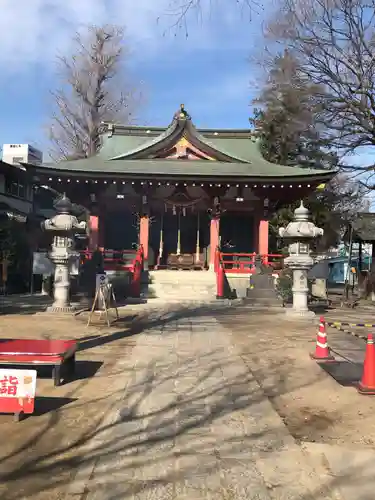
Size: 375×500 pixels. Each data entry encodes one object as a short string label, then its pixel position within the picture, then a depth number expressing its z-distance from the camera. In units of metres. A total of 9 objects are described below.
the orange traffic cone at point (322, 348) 7.86
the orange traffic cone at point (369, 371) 5.98
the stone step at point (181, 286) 17.84
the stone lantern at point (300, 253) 13.82
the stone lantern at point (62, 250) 13.57
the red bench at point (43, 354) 5.62
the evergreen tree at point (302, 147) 22.84
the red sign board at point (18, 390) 4.67
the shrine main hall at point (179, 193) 20.12
